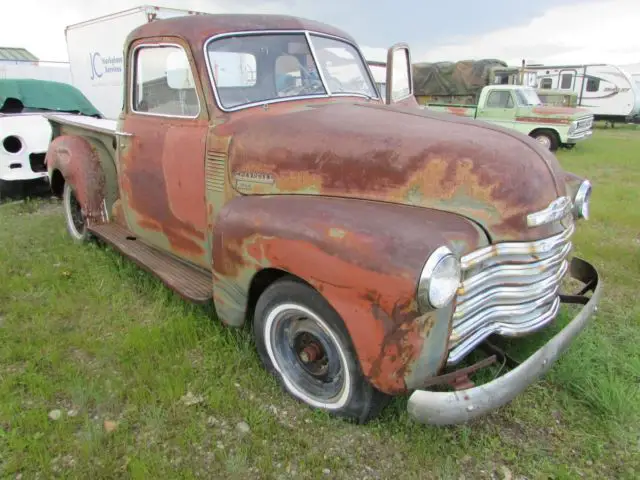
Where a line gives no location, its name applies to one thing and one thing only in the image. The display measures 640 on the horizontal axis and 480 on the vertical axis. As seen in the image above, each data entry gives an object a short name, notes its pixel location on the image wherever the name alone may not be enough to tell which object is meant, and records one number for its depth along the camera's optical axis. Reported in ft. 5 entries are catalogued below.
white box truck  31.50
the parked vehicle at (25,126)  21.04
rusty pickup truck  6.67
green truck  40.83
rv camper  62.69
